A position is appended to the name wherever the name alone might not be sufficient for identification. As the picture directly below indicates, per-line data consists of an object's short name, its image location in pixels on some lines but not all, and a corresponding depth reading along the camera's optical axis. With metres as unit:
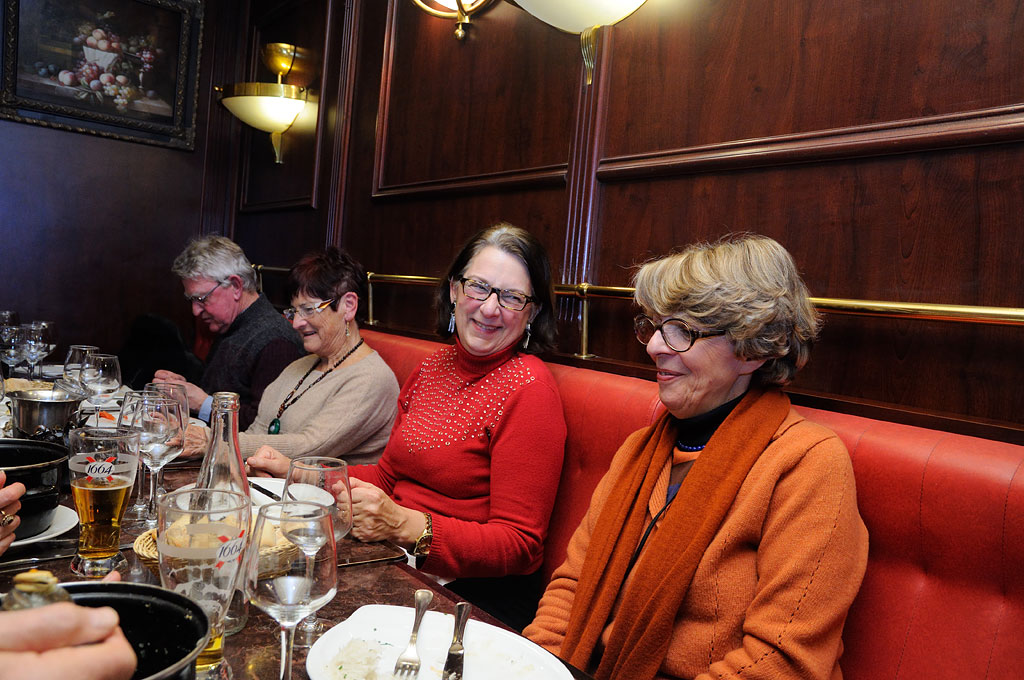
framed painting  4.39
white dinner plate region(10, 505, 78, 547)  1.09
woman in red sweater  1.68
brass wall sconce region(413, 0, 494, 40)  2.94
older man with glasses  2.96
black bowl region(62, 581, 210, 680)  0.61
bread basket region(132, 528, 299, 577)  0.72
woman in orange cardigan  1.17
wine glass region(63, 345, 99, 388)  2.12
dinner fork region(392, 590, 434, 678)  0.85
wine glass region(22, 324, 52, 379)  2.80
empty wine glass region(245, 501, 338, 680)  0.73
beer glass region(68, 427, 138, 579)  1.04
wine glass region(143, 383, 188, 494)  1.46
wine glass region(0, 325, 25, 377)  2.81
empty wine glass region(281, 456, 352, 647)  1.04
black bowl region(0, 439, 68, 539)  1.04
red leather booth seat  1.13
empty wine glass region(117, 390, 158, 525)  1.29
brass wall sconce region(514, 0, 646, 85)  2.10
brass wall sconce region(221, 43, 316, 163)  4.28
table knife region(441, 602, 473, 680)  0.86
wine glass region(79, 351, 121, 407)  2.08
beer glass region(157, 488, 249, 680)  0.80
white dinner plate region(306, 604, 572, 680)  0.87
